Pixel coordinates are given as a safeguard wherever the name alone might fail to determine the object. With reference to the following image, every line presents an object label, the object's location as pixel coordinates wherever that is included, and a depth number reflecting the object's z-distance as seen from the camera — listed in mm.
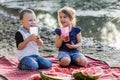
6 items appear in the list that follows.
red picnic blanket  5985
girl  6697
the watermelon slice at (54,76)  5355
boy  6422
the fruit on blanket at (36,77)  5586
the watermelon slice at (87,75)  5344
